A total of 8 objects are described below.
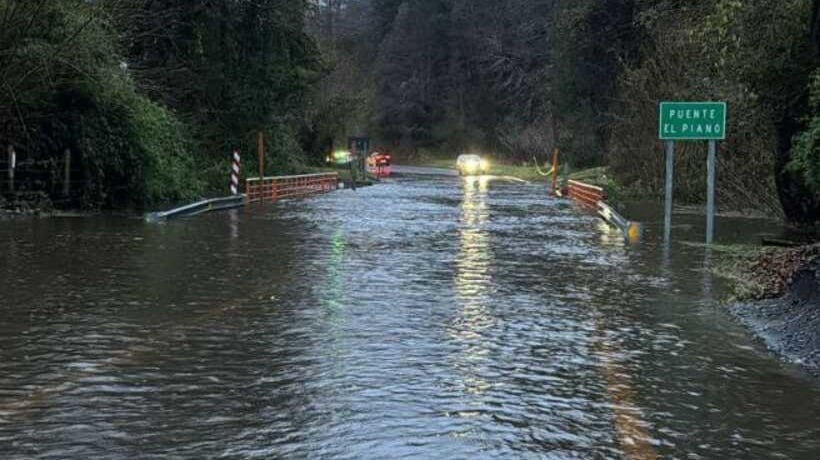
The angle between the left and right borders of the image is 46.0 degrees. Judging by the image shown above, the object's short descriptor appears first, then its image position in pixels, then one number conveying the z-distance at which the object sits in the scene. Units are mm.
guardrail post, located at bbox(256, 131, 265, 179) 33656
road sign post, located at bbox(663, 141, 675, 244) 19859
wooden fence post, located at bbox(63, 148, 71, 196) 24797
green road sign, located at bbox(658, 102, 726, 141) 18828
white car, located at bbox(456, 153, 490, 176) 66438
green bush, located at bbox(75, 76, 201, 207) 24938
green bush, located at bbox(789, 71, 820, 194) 15562
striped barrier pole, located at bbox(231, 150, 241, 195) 31147
